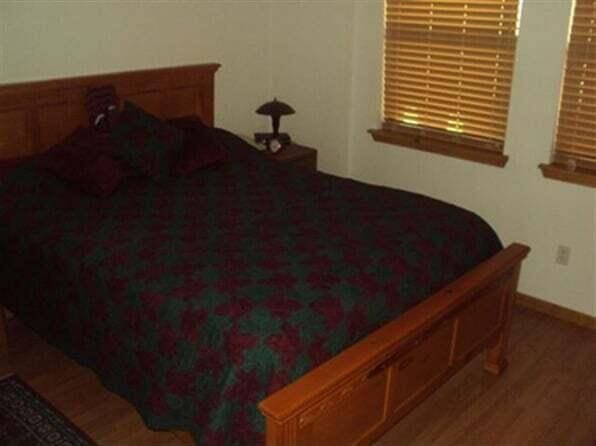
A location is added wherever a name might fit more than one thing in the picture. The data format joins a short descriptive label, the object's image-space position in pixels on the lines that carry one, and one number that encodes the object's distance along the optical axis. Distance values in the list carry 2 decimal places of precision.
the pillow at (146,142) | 3.40
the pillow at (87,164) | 3.17
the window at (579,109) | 3.29
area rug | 2.64
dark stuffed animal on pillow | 3.62
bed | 2.13
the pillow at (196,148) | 3.58
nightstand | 4.28
